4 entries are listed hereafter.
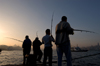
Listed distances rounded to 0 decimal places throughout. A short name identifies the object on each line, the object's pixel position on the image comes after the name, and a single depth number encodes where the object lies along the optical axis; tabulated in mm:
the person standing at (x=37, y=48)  7738
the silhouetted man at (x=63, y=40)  3072
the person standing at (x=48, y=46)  4609
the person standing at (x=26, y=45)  7860
